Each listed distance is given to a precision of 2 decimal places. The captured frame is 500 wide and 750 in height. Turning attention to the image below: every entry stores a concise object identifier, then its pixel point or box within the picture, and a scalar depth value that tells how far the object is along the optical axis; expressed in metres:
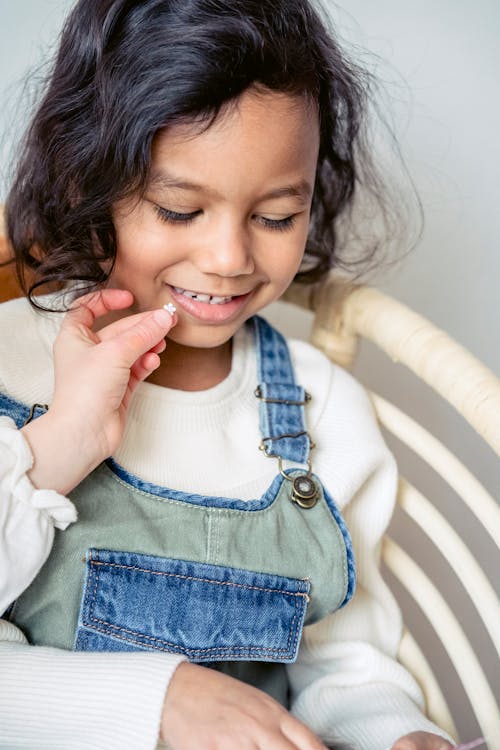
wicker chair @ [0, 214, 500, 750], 0.74
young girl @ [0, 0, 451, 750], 0.61
